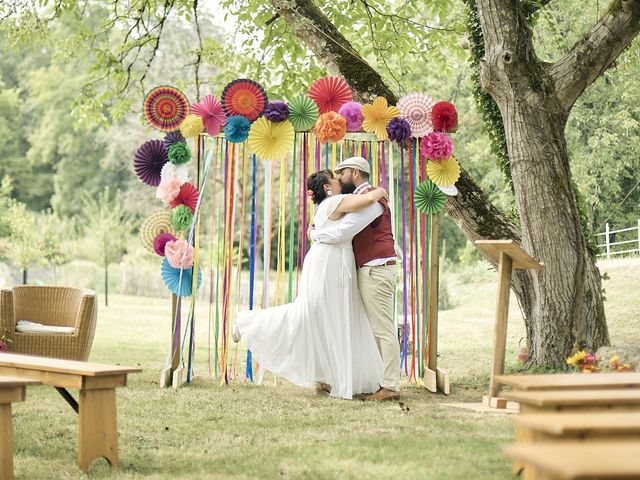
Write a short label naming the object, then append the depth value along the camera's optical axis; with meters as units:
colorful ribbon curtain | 7.76
